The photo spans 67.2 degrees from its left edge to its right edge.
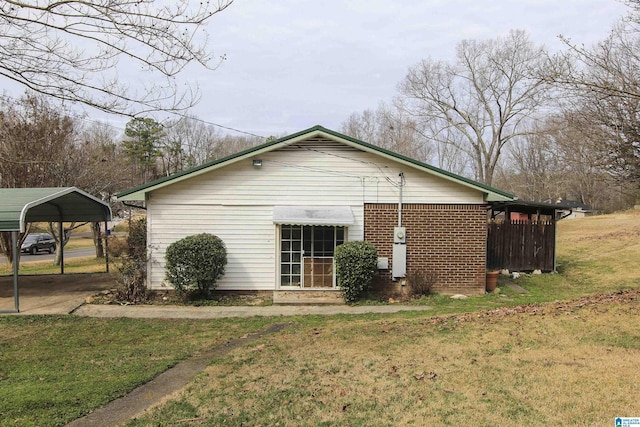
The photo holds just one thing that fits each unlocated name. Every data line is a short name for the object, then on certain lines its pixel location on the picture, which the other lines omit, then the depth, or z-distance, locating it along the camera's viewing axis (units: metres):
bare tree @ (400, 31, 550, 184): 42.97
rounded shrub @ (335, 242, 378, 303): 12.05
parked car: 36.08
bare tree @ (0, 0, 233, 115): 5.76
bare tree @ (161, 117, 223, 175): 51.38
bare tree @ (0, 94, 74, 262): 18.00
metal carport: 10.86
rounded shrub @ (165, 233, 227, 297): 12.01
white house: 12.86
